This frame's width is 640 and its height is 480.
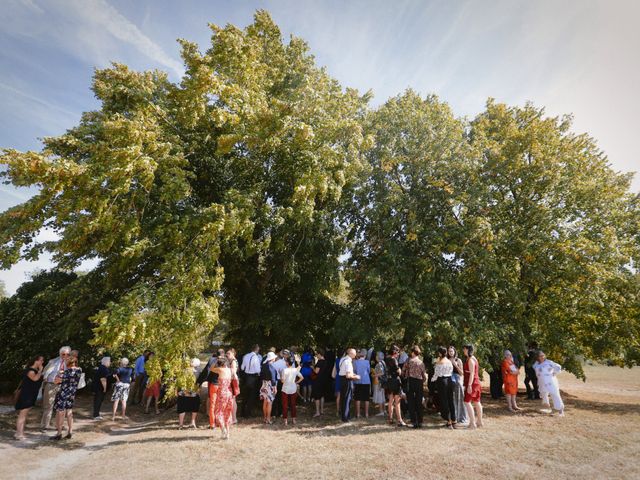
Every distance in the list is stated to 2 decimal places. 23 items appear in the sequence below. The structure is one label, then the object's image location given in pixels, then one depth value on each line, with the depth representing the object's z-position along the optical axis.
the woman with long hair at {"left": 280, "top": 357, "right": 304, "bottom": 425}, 10.83
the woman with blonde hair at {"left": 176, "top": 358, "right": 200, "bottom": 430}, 10.02
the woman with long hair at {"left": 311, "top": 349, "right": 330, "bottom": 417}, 11.77
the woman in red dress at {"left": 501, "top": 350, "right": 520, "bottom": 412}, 12.16
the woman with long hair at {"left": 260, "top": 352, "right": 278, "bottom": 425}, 10.73
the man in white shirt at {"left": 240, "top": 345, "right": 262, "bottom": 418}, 11.23
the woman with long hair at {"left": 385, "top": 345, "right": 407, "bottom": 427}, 10.08
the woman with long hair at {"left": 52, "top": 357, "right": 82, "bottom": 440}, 8.74
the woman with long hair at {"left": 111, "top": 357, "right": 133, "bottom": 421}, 11.37
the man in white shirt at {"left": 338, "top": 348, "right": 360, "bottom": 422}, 10.53
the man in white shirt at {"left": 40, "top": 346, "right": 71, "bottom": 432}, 9.29
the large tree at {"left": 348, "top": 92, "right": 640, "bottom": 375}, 12.79
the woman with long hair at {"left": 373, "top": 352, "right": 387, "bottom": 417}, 11.88
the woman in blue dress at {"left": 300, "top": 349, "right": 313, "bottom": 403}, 12.95
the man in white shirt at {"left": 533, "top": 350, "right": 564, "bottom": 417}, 11.43
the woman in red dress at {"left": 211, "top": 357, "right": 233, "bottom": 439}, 8.88
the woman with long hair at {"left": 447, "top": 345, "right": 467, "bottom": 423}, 9.81
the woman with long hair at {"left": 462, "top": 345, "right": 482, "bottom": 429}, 9.70
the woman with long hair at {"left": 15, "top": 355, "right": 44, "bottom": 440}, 8.59
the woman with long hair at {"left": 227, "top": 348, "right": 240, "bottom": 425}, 9.69
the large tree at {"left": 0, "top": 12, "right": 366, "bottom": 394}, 8.84
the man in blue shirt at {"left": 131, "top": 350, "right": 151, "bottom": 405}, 13.73
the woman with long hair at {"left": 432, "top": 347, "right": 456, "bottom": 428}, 9.73
